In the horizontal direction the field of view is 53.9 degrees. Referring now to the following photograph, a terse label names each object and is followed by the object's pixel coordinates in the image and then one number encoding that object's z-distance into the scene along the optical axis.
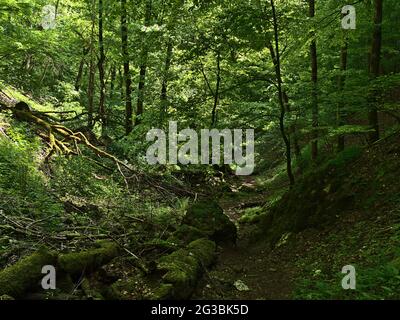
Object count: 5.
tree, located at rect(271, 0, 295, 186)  10.13
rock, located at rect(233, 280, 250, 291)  6.94
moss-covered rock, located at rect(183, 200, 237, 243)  9.76
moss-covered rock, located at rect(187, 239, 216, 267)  7.78
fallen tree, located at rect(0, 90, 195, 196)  10.47
